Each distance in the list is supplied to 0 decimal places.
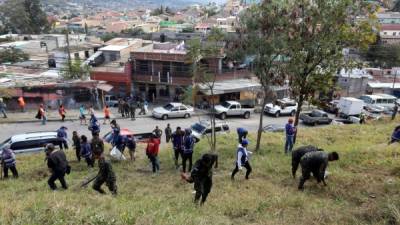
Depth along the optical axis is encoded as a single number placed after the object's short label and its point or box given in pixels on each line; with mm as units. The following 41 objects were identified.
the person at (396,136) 14477
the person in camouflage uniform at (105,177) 8906
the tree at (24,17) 83625
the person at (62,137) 16750
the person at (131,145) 14273
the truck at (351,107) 34469
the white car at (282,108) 33688
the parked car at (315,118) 31498
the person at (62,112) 25273
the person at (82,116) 24575
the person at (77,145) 14281
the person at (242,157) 10675
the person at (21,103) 27438
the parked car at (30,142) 16641
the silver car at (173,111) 29205
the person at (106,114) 25375
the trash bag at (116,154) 14125
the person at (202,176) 8008
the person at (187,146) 12180
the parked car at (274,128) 24516
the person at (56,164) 9547
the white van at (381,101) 38875
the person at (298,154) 10411
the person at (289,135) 14258
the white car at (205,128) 21984
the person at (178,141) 12711
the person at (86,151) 13414
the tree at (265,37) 12883
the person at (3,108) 25062
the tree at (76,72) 36394
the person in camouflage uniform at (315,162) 9492
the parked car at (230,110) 31562
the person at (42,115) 24203
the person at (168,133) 19116
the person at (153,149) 12703
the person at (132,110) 27928
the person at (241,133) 13178
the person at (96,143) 12703
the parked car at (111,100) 34594
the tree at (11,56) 49688
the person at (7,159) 12093
